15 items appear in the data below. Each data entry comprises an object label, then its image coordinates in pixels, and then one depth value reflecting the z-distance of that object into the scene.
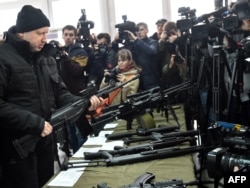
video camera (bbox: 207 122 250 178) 1.30
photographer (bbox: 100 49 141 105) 3.28
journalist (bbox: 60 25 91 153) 3.29
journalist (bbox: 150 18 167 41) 4.50
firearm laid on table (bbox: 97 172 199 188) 1.44
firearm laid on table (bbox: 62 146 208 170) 1.86
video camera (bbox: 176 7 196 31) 2.83
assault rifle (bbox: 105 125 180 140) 2.46
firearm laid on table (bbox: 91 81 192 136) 2.58
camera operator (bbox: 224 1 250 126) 2.23
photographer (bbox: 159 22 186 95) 3.67
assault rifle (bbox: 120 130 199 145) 2.28
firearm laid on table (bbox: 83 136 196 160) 1.98
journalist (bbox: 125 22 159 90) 3.71
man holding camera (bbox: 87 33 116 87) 3.76
